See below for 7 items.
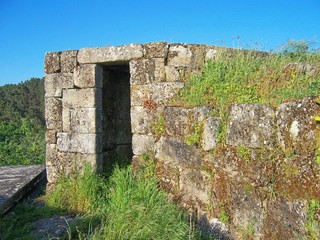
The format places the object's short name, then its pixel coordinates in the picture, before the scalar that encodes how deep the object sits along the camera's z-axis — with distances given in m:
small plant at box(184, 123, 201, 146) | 4.39
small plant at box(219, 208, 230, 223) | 3.98
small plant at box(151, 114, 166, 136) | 5.04
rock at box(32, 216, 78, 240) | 3.97
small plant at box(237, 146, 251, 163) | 3.67
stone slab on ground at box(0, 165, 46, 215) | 5.21
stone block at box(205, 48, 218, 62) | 5.17
